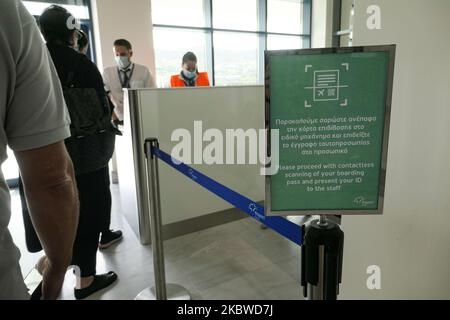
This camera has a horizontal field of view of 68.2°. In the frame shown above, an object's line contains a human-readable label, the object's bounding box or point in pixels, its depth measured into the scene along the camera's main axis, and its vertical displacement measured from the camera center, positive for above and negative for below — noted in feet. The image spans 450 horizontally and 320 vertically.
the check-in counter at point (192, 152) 8.40 -1.63
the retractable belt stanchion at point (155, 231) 5.86 -2.51
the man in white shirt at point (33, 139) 1.78 -0.27
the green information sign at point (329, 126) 2.59 -0.32
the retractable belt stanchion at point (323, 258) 2.60 -1.33
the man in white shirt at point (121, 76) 11.78 +0.55
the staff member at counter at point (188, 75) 13.98 +0.63
